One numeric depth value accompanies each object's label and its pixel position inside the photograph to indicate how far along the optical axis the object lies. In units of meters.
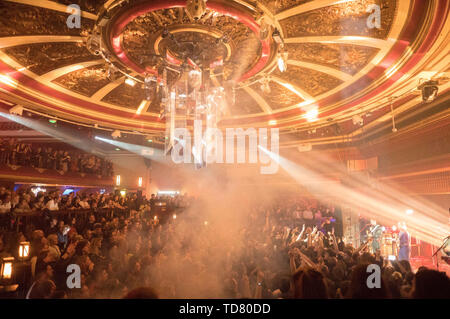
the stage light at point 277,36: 4.42
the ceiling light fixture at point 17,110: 8.32
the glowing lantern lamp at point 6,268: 4.98
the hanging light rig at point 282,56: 4.76
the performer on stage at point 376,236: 10.59
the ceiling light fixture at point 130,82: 6.70
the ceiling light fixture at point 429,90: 5.99
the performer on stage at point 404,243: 9.09
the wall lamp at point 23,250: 5.65
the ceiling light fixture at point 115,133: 11.19
